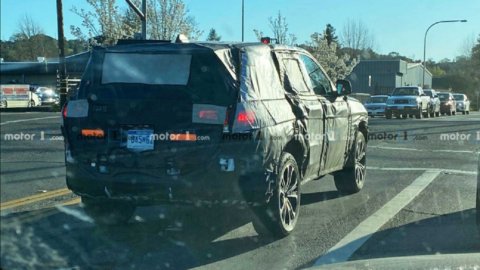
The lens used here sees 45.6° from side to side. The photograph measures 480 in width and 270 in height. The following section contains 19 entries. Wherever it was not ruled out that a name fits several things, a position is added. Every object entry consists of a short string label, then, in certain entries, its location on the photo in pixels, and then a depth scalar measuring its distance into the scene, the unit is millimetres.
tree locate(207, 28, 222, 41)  84100
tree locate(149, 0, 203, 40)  27375
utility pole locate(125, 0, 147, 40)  17875
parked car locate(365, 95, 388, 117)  35619
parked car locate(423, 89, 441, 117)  36656
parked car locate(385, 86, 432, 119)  32375
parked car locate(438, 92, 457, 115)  42688
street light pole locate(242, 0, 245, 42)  29391
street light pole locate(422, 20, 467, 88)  56444
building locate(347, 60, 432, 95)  75562
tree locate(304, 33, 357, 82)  51062
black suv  4977
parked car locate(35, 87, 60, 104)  30081
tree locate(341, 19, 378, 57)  59250
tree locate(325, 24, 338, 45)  98538
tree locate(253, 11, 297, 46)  47375
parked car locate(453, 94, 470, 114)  48250
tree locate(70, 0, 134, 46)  29125
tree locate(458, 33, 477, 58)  67962
